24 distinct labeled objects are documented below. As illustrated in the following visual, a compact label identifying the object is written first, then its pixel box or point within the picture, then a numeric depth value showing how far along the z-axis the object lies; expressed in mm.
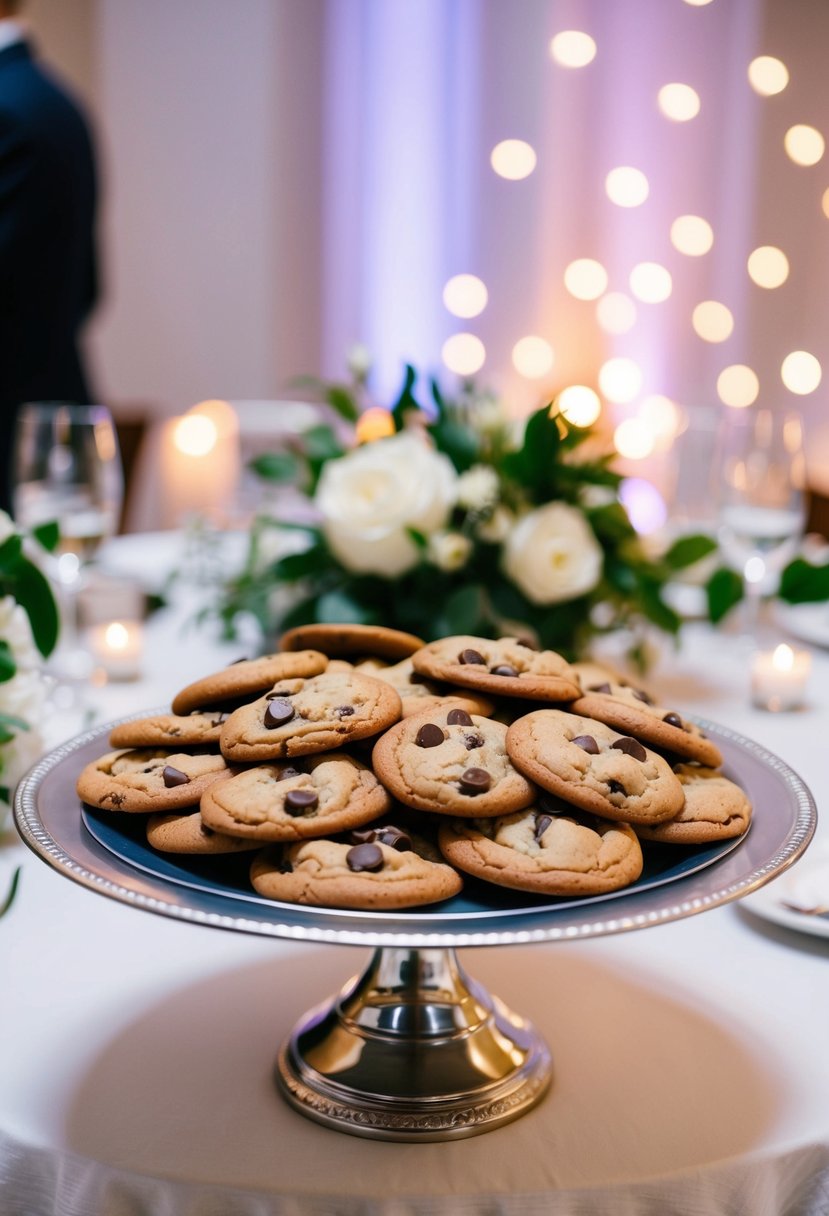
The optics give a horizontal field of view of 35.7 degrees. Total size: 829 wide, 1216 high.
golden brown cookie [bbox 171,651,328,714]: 795
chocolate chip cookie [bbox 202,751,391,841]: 670
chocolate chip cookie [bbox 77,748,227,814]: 724
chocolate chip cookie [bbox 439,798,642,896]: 657
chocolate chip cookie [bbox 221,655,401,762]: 718
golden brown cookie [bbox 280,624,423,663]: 909
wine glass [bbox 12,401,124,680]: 1543
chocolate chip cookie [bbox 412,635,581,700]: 779
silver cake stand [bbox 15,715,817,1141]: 622
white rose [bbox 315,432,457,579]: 1369
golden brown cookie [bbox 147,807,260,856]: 688
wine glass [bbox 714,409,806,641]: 1557
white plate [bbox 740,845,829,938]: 927
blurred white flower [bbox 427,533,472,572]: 1382
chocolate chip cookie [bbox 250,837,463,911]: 640
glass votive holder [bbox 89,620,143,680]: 1527
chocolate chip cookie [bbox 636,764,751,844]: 730
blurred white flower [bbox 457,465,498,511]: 1394
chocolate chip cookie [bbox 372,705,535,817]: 683
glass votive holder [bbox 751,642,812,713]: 1488
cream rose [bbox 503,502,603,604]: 1384
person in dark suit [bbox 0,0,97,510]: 3271
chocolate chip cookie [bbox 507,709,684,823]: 699
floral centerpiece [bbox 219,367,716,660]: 1387
